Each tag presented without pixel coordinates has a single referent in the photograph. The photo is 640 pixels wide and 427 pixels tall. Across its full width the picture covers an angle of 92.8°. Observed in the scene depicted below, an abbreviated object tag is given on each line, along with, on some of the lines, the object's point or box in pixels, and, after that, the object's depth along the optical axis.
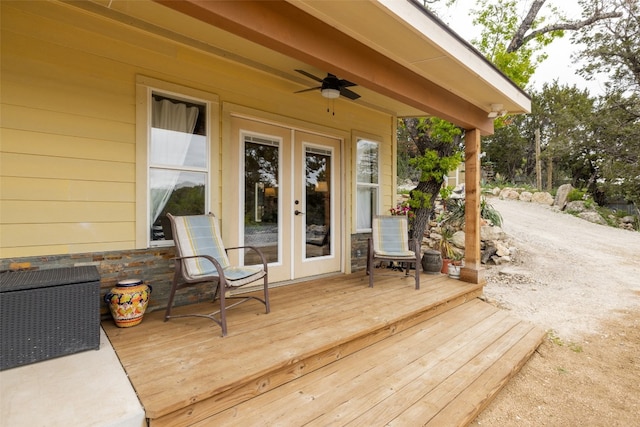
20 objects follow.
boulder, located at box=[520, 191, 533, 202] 13.86
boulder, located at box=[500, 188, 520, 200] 14.28
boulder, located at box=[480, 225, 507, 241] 6.81
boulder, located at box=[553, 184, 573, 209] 12.58
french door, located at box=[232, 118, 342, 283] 3.57
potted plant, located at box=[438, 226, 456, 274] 5.95
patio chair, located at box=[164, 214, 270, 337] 2.47
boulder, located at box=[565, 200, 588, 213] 11.89
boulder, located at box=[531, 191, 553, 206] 13.37
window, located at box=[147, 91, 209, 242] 2.88
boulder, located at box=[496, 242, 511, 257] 6.69
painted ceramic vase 2.41
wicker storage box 1.83
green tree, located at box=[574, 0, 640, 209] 10.66
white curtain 2.88
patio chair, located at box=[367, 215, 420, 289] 3.90
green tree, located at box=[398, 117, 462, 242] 4.91
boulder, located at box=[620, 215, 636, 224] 11.23
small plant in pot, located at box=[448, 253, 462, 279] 4.39
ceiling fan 3.39
